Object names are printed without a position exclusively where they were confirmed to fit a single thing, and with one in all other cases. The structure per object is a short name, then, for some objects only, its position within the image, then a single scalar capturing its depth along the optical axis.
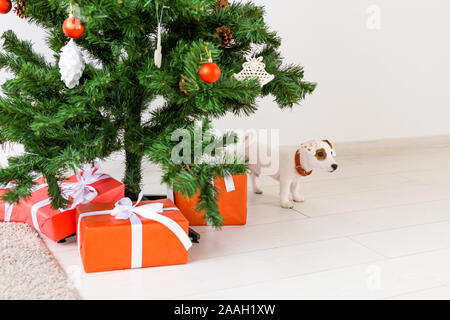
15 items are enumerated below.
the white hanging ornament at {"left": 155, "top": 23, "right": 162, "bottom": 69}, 1.06
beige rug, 1.04
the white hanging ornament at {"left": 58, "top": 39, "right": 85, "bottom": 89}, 1.08
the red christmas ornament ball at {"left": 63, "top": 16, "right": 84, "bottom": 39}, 0.98
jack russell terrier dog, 1.55
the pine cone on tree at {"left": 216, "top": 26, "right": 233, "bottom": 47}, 1.18
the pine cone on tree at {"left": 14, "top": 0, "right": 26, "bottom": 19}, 1.17
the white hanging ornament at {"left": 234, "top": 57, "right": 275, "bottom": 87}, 1.19
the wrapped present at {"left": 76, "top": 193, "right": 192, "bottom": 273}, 1.14
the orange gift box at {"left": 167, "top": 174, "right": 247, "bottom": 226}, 1.43
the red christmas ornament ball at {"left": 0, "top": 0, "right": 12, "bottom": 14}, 1.10
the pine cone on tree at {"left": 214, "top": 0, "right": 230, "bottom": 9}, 1.22
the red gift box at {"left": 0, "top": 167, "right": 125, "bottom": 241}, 1.29
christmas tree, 1.06
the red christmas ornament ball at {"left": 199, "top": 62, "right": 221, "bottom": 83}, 0.98
